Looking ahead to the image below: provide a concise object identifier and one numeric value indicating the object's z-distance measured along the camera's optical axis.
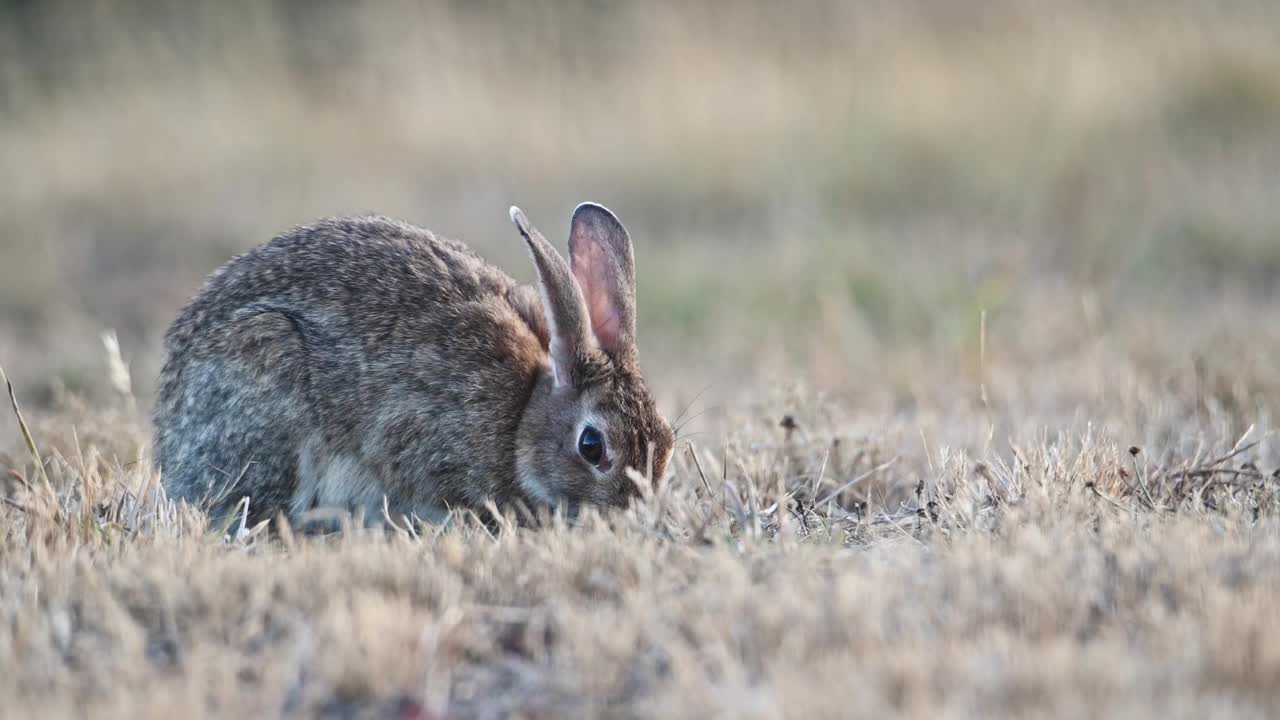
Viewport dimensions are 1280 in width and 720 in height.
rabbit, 9.06
